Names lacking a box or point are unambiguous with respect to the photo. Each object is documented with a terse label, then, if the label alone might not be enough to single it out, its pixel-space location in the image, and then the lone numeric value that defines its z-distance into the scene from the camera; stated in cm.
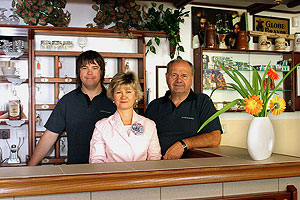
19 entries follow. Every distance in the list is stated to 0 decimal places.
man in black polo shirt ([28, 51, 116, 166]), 290
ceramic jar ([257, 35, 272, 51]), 465
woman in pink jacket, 221
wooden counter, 148
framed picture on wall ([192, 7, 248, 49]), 445
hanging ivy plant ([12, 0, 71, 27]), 367
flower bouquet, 186
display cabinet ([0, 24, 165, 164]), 370
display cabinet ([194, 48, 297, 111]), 434
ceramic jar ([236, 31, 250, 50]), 452
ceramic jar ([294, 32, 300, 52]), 482
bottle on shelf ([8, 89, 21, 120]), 377
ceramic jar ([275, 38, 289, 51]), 472
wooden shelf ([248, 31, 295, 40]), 463
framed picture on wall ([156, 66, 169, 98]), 426
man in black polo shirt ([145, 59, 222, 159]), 261
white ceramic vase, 190
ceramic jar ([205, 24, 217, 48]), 434
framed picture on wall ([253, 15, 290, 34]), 478
